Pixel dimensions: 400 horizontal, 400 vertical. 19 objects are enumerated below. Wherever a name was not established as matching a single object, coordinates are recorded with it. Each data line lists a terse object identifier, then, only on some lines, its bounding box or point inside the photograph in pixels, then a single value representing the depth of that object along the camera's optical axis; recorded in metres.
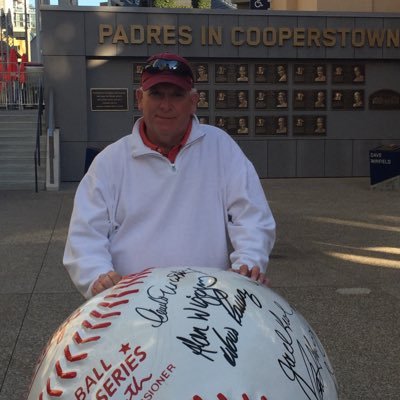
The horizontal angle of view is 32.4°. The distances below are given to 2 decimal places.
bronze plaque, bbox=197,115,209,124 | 16.37
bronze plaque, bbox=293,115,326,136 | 16.61
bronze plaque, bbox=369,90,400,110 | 16.77
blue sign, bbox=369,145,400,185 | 13.65
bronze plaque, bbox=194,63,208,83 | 16.20
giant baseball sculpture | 1.58
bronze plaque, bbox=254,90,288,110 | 16.48
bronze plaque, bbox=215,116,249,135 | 16.44
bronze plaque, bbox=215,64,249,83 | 16.30
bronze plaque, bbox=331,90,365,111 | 16.70
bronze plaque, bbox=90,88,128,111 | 15.98
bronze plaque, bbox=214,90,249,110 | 16.36
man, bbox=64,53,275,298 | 2.41
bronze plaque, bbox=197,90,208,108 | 16.25
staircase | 14.09
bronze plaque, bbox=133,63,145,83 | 16.00
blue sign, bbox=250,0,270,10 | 20.69
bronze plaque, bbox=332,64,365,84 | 16.66
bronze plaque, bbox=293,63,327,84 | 16.56
